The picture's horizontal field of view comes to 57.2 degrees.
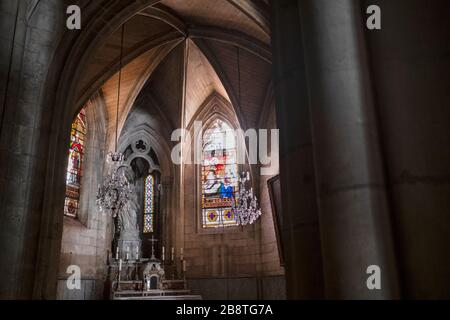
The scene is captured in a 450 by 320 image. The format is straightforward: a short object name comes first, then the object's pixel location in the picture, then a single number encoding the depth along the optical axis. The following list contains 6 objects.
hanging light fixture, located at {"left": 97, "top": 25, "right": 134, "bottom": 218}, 11.59
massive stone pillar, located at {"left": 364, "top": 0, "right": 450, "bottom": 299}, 2.34
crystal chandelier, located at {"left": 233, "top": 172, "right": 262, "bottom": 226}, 12.65
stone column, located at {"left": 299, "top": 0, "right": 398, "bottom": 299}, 2.37
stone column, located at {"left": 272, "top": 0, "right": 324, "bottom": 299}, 2.98
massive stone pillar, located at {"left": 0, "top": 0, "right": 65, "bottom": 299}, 6.01
